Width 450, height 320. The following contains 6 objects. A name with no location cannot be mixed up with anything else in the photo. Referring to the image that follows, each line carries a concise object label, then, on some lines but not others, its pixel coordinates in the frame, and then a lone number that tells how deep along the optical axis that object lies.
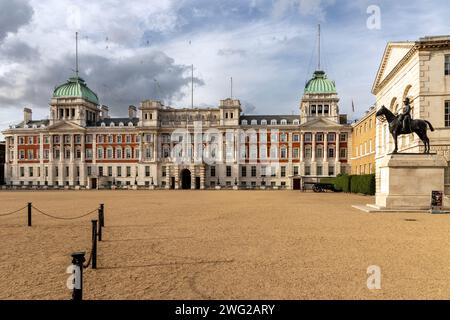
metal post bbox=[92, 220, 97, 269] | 7.98
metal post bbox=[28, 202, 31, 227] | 14.68
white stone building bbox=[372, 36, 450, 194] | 26.88
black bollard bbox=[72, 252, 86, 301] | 5.19
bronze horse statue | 20.97
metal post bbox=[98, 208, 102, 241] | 11.20
